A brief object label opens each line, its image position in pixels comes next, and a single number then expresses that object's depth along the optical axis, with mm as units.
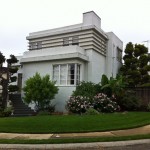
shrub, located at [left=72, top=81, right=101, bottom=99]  12363
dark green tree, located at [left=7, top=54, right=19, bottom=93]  13755
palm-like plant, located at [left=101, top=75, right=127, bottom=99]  12713
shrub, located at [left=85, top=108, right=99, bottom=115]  10893
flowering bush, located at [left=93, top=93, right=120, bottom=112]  11813
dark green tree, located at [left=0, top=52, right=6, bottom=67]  13536
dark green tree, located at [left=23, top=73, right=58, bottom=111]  12470
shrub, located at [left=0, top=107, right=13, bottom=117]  11856
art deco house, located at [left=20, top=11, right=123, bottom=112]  13462
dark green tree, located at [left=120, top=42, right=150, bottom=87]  16708
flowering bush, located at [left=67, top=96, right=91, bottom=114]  11603
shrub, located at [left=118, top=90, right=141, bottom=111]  12481
